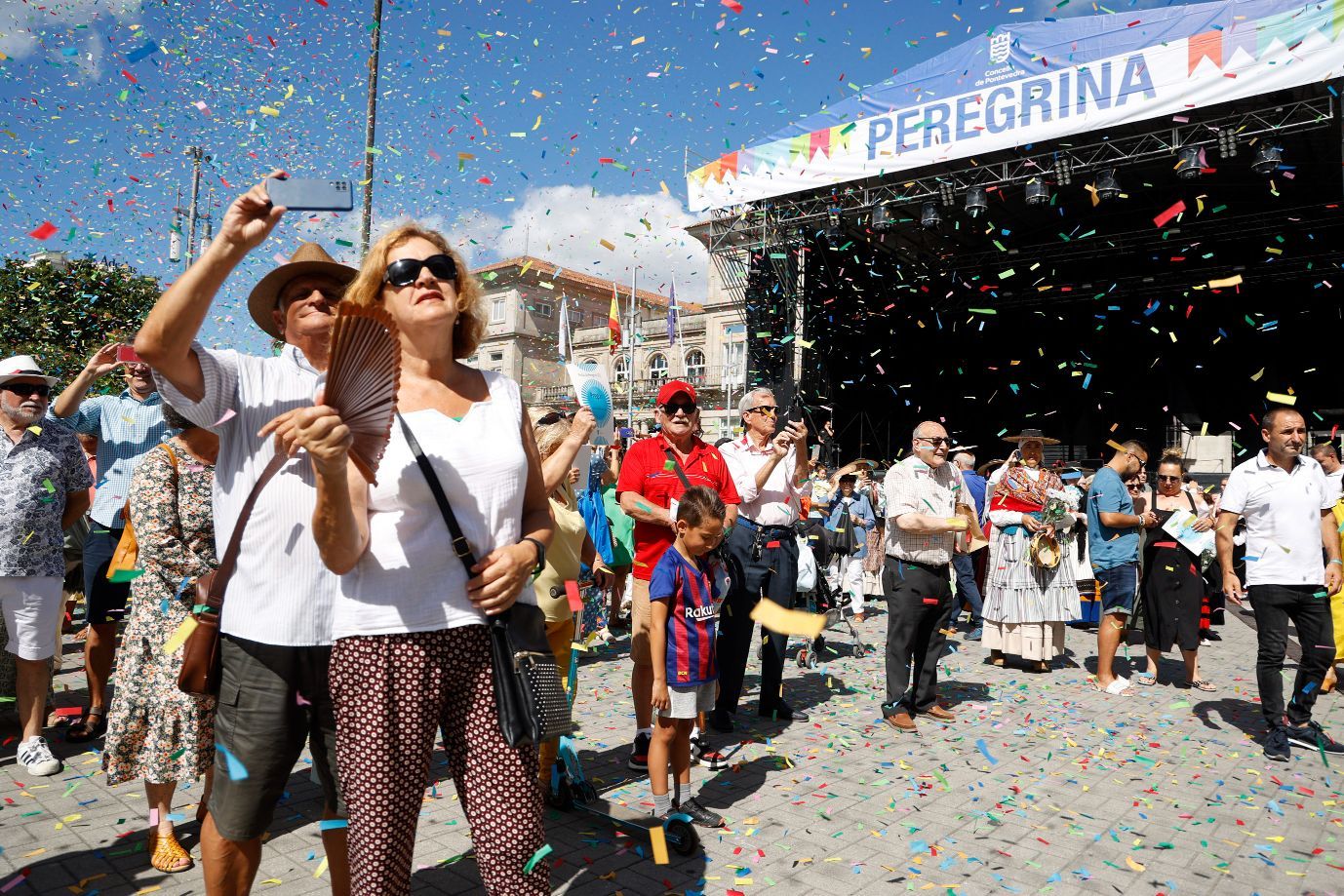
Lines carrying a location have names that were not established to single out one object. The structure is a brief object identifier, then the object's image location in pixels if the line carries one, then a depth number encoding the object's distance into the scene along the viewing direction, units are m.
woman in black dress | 7.05
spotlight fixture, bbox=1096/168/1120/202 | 14.01
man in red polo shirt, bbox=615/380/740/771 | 4.70
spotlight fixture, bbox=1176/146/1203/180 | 13.30
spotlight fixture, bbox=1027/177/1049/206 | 14.94
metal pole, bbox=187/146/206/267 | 20.27
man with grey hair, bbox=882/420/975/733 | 5.76
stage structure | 12.63
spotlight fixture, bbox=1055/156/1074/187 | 14.27
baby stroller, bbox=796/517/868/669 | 7.88
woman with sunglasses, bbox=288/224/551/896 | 1.84
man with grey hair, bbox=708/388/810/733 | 5.62
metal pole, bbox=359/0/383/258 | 11.61
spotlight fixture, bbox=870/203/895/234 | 16.27
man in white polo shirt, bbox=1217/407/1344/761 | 5.28
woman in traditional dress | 7.68
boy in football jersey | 3.62
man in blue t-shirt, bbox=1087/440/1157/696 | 7.05
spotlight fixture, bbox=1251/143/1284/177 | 12.86
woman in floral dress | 3.32
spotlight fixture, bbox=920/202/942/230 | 16.39
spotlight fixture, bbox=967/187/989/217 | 15.39
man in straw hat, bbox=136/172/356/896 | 2.17
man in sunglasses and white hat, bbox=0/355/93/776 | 4.47
